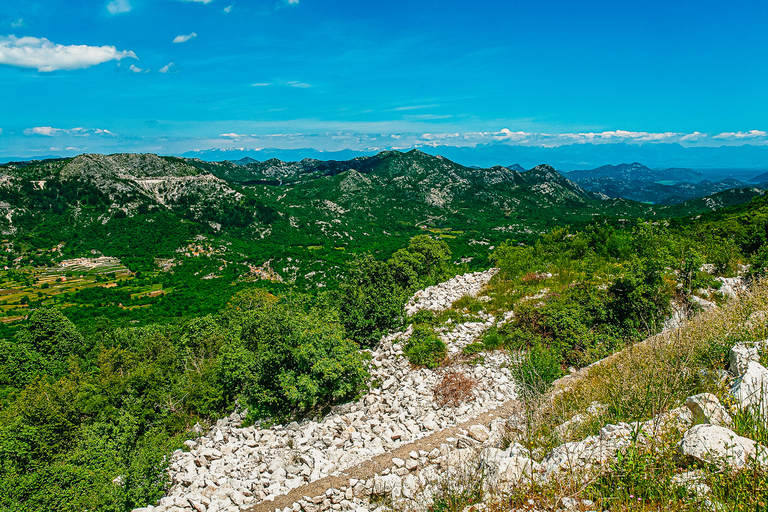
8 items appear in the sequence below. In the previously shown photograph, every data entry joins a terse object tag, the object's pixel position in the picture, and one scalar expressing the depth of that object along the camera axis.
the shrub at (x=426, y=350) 12.86
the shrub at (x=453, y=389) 10.53
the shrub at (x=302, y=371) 11.13
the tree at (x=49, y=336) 37.88
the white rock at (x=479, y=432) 8.23
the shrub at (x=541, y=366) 9.59
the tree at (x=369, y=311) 16.52
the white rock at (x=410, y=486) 6.56
